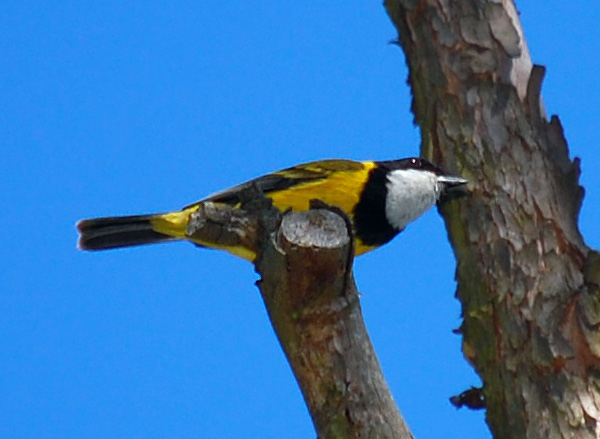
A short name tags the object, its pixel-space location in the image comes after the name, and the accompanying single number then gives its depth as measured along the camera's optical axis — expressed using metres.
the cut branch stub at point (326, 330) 6.85
